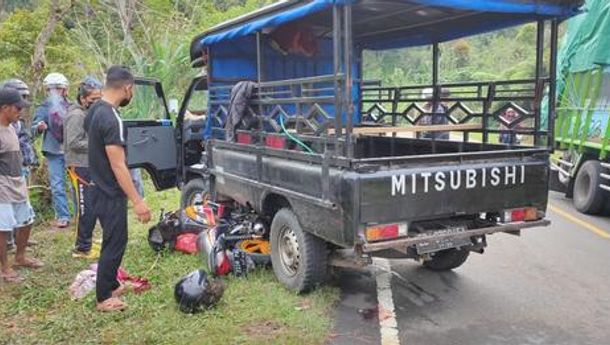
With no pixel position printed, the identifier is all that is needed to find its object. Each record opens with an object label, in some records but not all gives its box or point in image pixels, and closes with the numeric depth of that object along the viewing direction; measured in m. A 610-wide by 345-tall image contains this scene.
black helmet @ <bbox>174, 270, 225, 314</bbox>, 4.51
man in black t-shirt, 4.34
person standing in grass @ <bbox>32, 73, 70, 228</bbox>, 6.80
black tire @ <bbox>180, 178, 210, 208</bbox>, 7.36
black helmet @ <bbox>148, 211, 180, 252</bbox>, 6.21
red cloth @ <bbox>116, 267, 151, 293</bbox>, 5.03
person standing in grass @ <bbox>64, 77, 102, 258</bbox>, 6.02
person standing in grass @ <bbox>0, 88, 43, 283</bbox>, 5.10
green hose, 4.90
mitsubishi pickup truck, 4.34
